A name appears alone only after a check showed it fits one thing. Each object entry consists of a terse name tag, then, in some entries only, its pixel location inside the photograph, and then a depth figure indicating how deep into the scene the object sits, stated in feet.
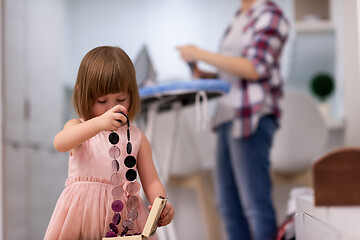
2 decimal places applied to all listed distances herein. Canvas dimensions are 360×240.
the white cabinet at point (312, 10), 19.59
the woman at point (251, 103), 11.35
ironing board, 10.86
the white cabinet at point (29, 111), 12.30
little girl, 7.11
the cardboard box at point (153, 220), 6.54
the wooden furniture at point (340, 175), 5.76
